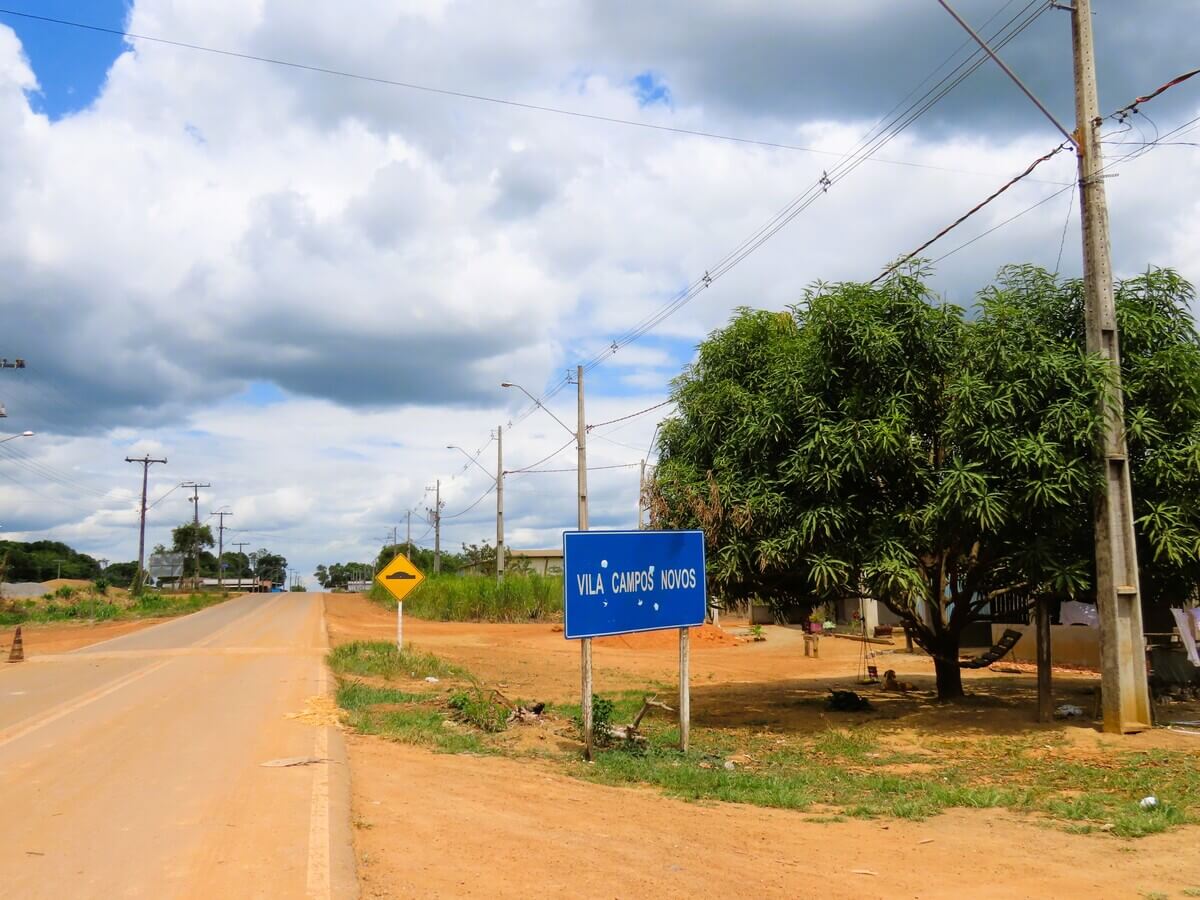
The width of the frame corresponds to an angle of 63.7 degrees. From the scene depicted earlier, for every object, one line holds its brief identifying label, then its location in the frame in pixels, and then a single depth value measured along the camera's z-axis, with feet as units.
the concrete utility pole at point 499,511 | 162.40
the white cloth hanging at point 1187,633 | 48.52
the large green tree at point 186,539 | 475.43
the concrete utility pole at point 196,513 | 343.18
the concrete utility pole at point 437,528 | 236.84
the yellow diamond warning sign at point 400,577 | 75.26
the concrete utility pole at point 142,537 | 250.90
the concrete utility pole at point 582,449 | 104.99
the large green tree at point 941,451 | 41.81
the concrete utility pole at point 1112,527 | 41.19
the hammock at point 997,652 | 52.75
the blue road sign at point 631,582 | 36.91
